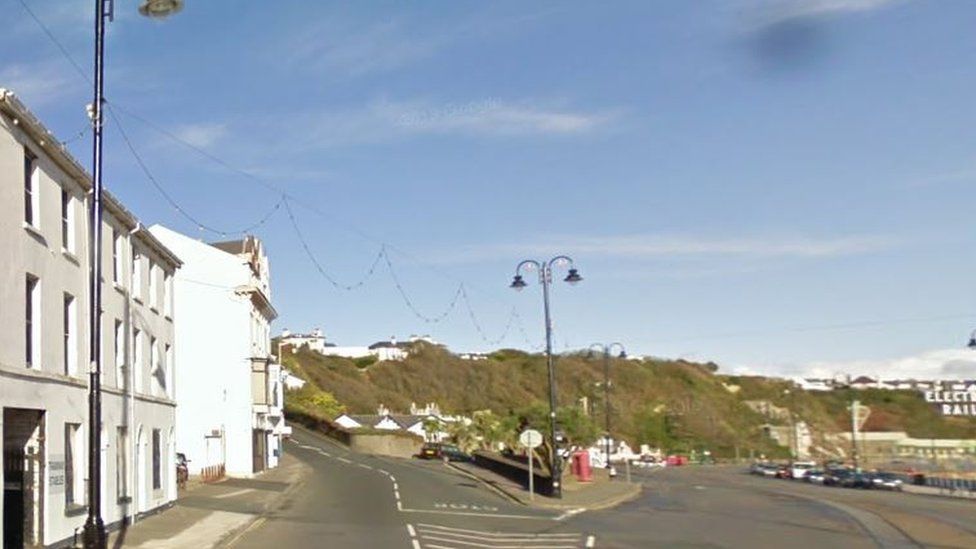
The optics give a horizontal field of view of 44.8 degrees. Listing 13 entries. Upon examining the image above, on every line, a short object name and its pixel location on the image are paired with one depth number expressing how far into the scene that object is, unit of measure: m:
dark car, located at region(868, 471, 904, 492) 69.62
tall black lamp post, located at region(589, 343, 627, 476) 65.00
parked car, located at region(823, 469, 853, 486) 76.81
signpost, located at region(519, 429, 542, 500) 40.91
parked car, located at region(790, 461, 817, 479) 85.50
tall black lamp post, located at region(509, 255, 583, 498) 41.44
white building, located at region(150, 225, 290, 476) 51.88
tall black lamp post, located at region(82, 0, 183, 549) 18.00
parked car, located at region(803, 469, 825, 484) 81.44
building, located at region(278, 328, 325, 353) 171.29
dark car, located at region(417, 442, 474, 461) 74.62
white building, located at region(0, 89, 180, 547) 20.34
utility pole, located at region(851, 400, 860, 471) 97.62
